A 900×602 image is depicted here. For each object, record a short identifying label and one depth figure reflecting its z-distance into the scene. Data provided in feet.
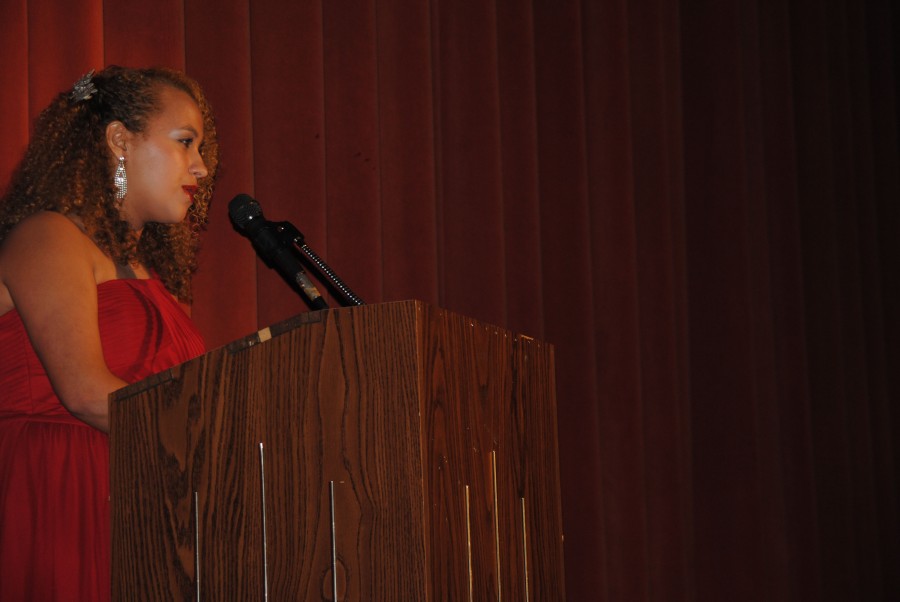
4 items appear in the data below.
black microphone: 14.38
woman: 14.43
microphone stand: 14.48
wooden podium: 13.36
